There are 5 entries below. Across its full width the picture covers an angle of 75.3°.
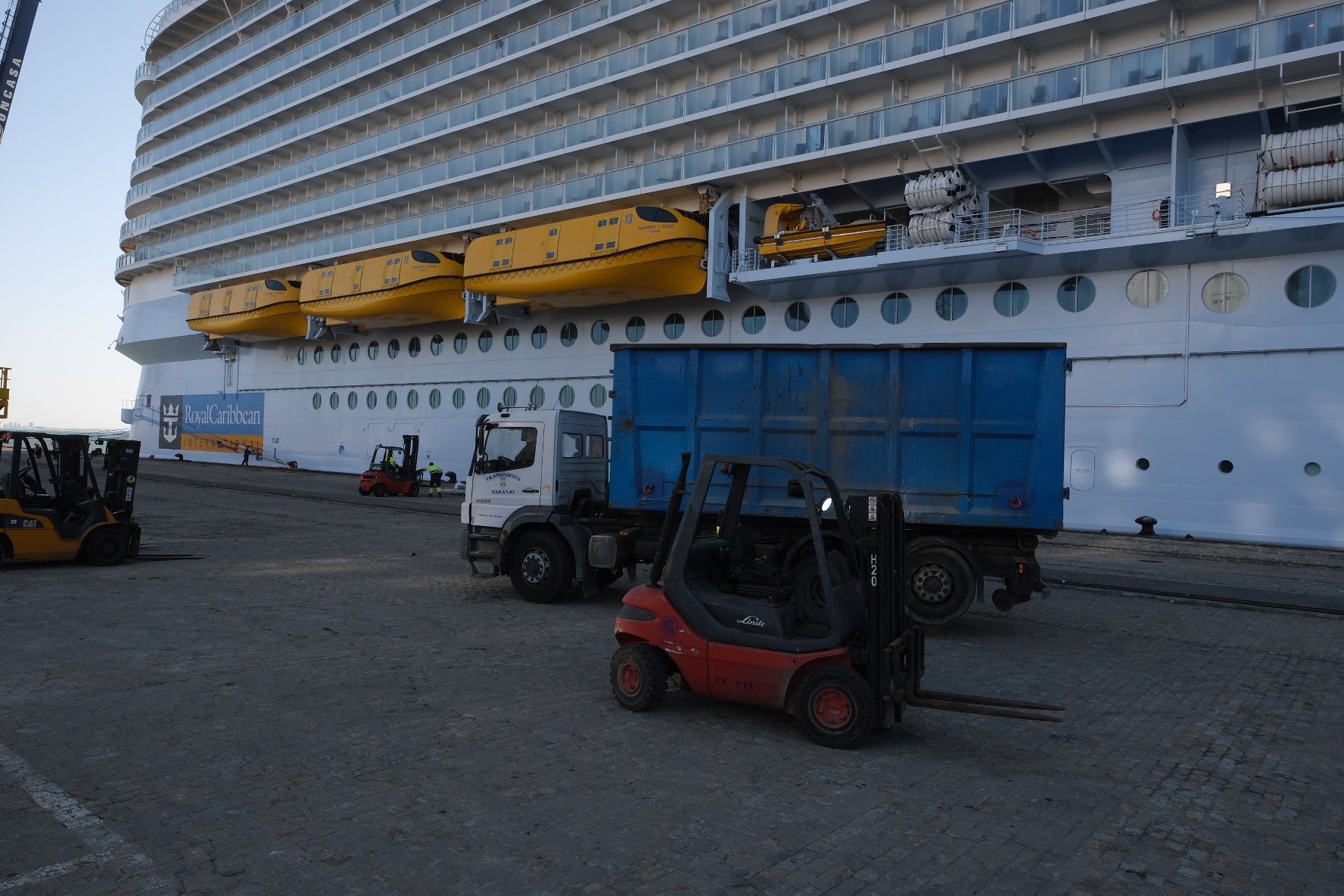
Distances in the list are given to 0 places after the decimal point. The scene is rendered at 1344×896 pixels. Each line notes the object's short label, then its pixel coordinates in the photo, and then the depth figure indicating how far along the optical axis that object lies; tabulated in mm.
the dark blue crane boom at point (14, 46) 37906
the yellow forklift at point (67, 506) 11711
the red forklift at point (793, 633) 5340
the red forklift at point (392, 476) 27062
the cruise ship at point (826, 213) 16156
